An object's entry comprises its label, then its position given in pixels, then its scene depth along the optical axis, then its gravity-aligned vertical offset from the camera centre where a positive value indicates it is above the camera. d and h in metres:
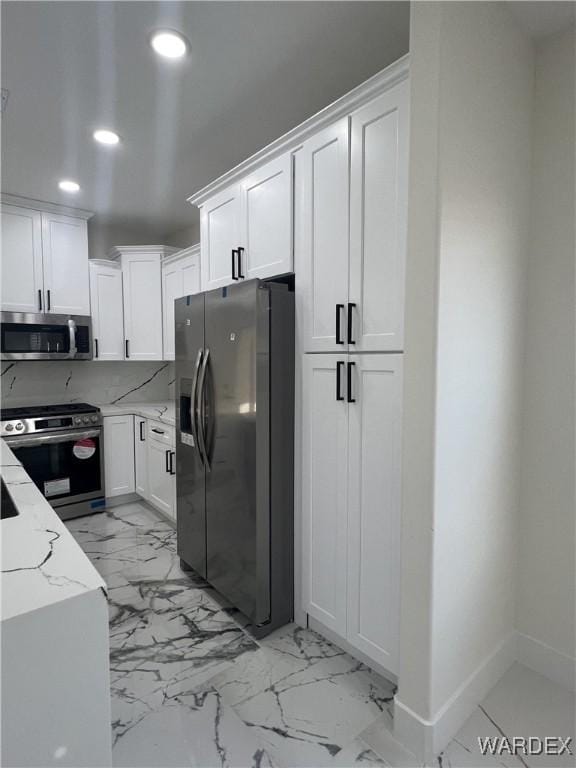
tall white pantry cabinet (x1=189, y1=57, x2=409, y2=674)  1.65 +0.09
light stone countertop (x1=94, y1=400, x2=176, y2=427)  3.36 -0.47
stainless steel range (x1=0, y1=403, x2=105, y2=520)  3.29 -0.74
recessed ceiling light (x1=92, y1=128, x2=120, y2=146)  2.49 +1.27
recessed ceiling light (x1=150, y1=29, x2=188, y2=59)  1.75 +1.29
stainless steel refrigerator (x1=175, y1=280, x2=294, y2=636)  2.00 -0.41
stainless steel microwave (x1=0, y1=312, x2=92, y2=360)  3.39 +0.16
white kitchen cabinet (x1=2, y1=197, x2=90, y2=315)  3.46 +0.79
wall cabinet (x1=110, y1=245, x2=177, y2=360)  4.00 +0.53
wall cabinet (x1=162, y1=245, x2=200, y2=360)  3.58 +0.64
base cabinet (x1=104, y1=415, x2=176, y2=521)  3.46 -0.88
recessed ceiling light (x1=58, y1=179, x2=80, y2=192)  3.18 +1.26
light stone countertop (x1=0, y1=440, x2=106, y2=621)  0.82 -0.45
